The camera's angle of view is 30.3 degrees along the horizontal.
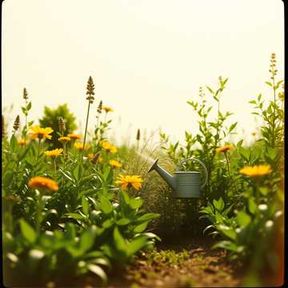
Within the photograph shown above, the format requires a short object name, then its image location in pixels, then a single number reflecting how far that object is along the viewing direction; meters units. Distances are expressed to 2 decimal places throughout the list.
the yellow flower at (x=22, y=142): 3.67
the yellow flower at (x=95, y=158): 3.78
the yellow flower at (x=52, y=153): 3.51
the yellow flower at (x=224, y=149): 3.34
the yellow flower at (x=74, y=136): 3.88
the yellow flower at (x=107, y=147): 4.28
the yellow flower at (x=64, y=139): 3.69
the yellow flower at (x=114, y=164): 3.95
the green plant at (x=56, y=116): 7.04
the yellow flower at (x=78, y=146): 4.04
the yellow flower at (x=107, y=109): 4.17
